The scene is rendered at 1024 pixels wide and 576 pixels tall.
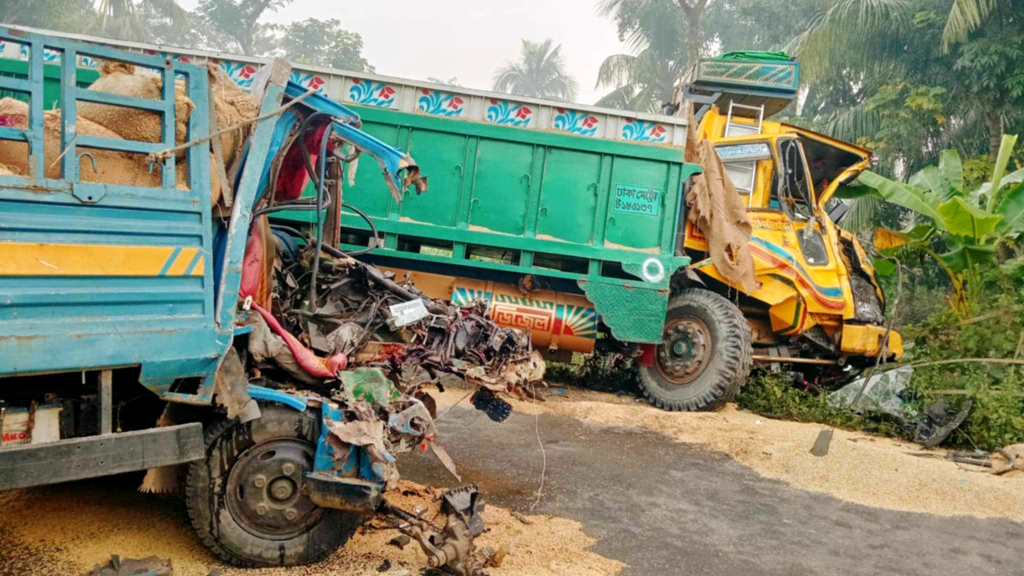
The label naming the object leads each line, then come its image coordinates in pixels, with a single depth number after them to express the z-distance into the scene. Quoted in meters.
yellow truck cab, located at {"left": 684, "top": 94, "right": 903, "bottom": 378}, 8.59
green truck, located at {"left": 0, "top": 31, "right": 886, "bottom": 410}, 8.16
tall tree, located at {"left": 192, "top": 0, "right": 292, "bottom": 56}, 33.06
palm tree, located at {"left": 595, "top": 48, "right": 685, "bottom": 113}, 26.12
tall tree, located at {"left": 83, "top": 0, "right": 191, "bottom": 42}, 24.66
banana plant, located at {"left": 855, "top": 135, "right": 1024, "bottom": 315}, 8.84
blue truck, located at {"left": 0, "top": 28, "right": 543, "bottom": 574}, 3.04
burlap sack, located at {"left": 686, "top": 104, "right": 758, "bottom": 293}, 8.35
